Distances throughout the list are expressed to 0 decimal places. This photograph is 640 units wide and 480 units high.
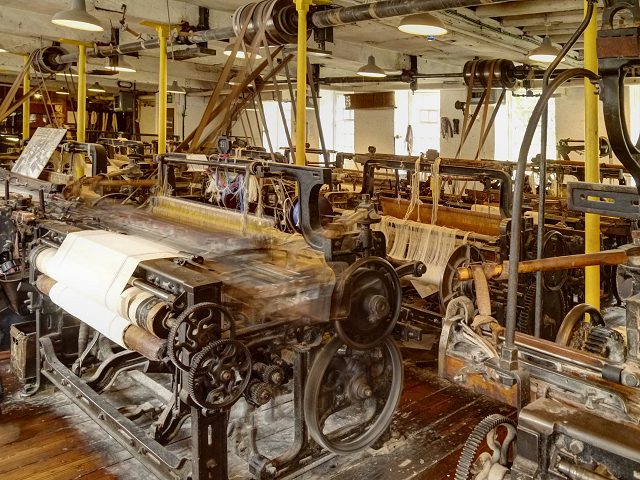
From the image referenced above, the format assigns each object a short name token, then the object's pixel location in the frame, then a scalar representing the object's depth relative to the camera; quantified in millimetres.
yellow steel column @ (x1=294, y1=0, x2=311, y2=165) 3660
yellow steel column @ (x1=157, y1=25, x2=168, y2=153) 5320
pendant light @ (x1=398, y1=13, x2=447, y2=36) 5047
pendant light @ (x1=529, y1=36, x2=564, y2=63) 6609
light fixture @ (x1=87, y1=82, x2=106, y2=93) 15789
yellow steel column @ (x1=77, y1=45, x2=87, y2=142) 6556
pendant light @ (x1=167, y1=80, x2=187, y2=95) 11883
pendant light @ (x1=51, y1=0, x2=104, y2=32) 4762
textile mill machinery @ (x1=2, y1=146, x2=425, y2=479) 2289
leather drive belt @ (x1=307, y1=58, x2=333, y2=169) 3554
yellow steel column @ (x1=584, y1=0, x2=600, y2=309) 3150
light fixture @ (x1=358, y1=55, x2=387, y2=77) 8227
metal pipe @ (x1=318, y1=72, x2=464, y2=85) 7980
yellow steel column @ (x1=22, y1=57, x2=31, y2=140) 7662
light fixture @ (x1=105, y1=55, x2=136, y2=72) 7020
